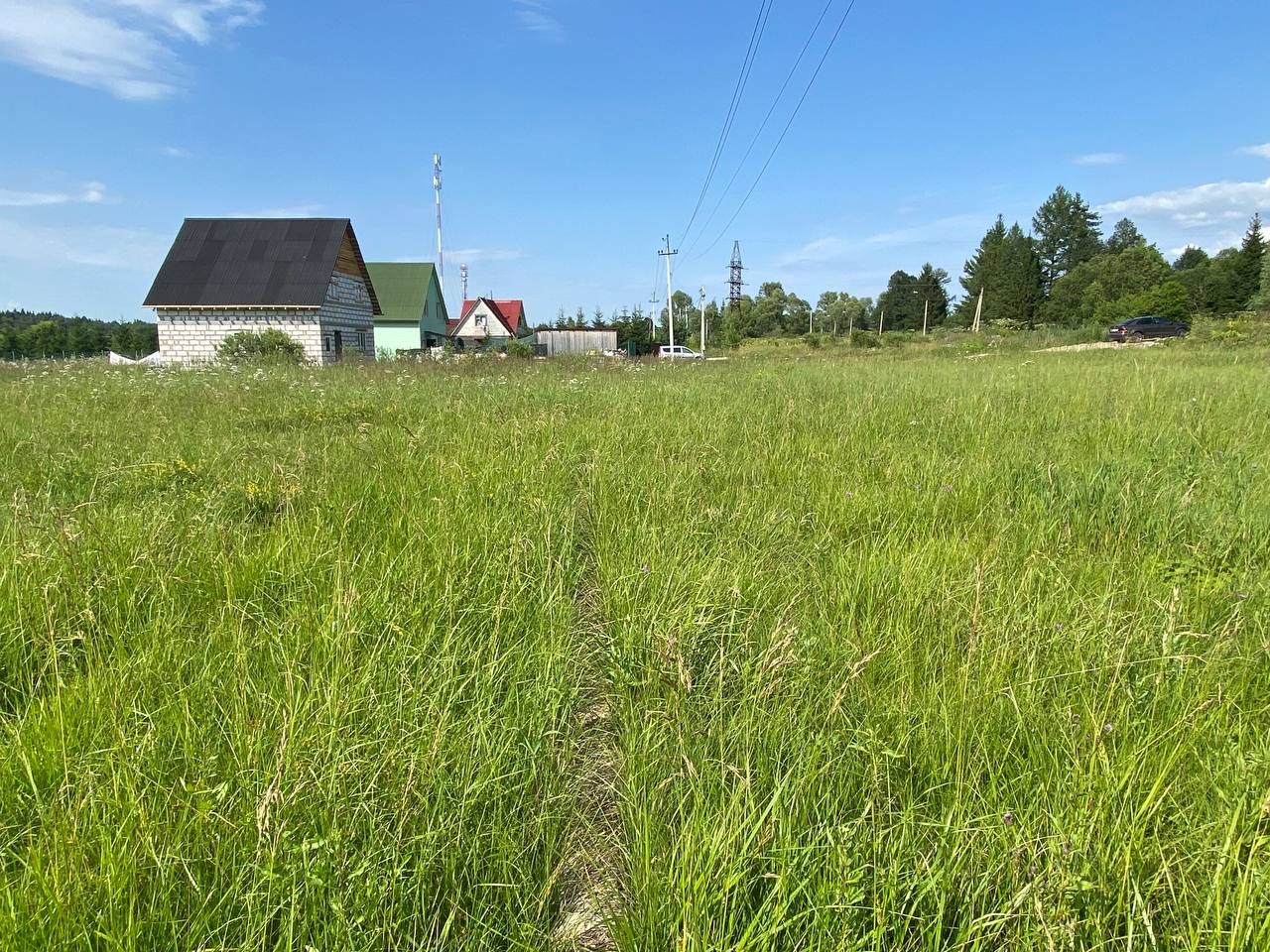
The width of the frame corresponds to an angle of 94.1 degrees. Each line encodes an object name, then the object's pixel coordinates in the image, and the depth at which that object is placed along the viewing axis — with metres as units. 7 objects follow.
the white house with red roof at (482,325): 52.34
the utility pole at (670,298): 43.47
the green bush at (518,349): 23.96
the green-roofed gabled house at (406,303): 40.16
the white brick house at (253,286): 24.11
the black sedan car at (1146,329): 31.33
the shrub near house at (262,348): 17.52
